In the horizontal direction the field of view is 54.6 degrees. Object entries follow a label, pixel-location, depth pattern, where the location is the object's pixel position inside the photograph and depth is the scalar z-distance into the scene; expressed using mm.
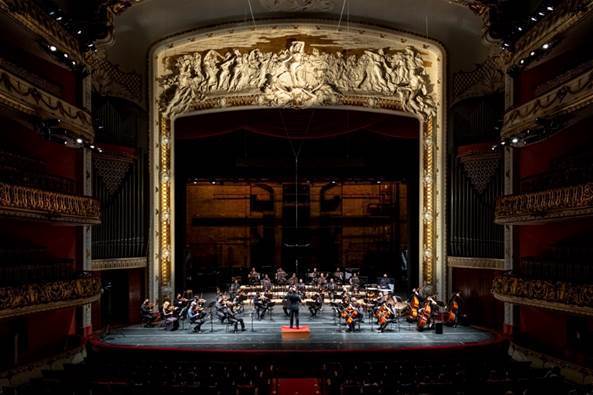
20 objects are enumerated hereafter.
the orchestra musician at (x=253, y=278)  18266
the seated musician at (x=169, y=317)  15281
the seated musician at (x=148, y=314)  15758
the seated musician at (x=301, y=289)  16656
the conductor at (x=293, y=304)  14266
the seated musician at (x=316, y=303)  16062
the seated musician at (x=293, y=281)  16941
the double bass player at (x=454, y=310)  15766
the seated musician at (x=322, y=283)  17141
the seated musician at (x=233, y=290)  16131
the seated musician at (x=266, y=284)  16844
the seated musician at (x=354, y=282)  17016
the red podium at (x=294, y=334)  13953
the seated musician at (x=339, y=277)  18119
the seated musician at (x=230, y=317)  14805
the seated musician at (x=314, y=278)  18283
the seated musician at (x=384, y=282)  17391
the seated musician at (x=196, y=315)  14383
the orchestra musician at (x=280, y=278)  18141
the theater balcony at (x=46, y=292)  10908
